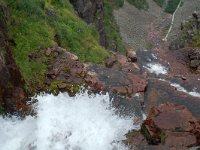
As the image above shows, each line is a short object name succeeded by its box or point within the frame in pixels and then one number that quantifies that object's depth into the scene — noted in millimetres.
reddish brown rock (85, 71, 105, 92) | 8352
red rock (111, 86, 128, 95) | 8448
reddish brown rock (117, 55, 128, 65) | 10720
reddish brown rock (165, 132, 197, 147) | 6507
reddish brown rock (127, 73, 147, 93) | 8785
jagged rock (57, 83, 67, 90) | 8092
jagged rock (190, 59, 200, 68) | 15628
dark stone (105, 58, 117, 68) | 9917
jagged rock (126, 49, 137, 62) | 12347
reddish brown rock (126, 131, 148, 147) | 6800
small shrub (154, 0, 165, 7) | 39874
